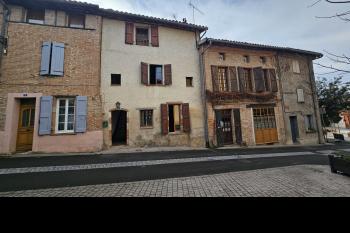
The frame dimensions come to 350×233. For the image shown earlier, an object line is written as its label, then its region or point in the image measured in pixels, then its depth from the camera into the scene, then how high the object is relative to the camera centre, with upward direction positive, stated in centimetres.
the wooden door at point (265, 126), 1394 +79
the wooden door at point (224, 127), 1295 +74
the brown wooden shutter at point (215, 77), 1319 +408
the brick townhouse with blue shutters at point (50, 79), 954 +322
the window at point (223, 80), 1379 +407
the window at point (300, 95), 1558 +319
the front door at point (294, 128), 1502 +64
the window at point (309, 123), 1560 +103
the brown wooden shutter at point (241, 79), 1396 +410
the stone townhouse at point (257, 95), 1320 +305
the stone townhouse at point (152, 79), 1124 +366
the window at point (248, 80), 1437 +422
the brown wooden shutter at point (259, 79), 1433 +420
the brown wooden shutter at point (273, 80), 1479 +426
